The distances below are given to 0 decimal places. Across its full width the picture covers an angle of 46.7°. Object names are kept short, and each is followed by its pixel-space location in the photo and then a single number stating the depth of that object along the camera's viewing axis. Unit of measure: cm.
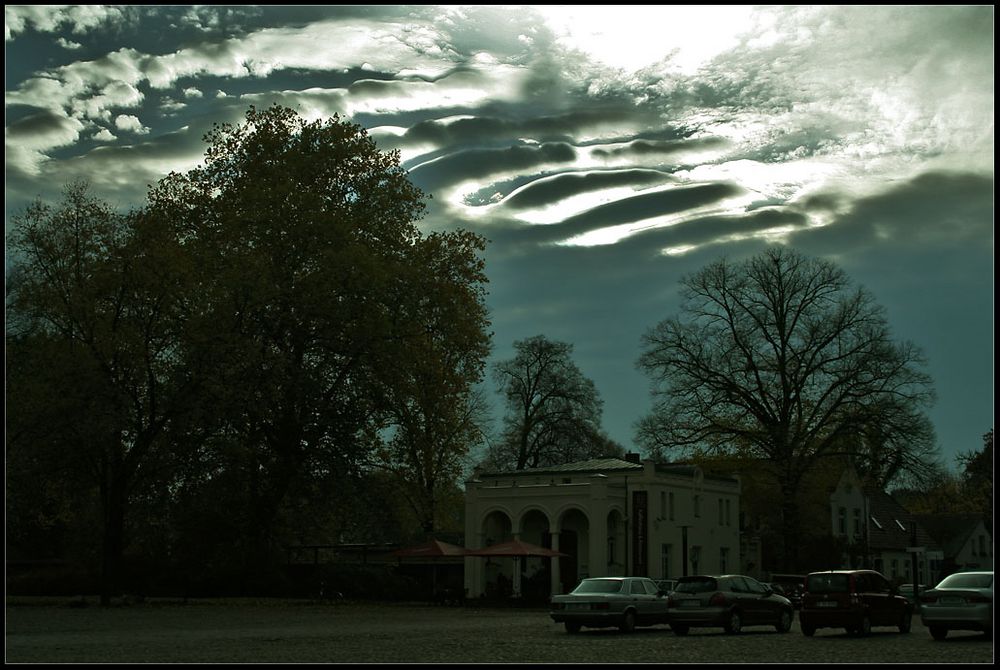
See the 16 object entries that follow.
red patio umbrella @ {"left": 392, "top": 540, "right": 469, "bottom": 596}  4806
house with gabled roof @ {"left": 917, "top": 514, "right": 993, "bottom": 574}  8494
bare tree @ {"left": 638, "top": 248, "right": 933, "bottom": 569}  5609
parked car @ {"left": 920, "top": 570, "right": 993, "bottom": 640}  2416
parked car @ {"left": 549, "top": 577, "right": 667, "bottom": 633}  2852
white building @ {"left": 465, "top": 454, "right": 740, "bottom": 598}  5281
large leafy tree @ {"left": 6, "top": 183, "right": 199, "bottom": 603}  3828
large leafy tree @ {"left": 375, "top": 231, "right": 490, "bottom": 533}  4562
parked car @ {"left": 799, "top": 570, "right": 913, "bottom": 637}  2675
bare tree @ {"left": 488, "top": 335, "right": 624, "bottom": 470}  7894
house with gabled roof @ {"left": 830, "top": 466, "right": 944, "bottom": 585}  7231
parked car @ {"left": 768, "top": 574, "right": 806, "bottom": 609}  4775
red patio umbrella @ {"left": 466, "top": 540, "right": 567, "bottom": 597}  4684
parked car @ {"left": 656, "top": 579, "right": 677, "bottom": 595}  3789
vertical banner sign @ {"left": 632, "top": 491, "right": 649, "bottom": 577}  5284
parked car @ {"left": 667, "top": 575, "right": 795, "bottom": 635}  2797
